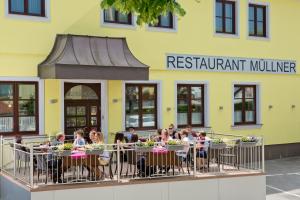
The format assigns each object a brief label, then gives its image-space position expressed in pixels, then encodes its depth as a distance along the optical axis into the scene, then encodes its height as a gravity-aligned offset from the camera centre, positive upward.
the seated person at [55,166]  11.98 -1.58
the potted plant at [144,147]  12.57 -1.18
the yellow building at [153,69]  15.52 +1.00
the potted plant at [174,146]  12.86 -1.19
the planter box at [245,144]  14.34 -1.27
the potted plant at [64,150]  11.75 -1.17
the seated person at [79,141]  12.95 -1.07
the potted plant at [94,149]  11.98 -1.17
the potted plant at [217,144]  13.88 -1.23
